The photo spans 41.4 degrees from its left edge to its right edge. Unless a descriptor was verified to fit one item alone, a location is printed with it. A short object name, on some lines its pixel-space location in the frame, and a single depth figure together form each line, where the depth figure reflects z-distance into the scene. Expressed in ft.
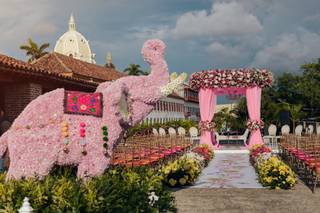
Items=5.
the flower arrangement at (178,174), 31.04
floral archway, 61.67
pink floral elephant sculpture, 17.51
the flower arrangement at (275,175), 30.22
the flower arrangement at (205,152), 47.47
